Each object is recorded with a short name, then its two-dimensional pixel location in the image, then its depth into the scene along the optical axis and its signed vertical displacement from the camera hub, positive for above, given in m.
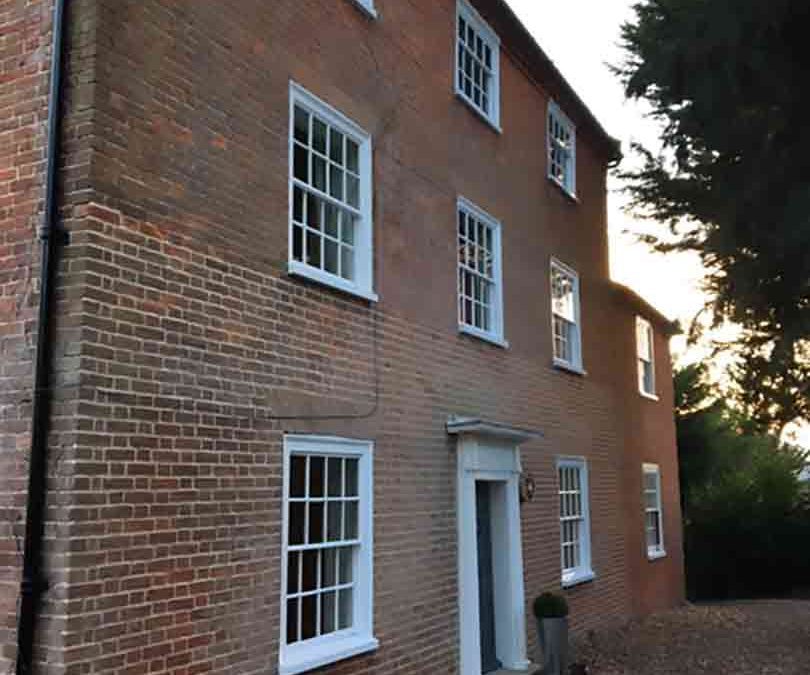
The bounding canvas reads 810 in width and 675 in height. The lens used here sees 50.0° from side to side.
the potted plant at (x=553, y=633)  11.24 -1.78
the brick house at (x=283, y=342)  5.49 +1.30
